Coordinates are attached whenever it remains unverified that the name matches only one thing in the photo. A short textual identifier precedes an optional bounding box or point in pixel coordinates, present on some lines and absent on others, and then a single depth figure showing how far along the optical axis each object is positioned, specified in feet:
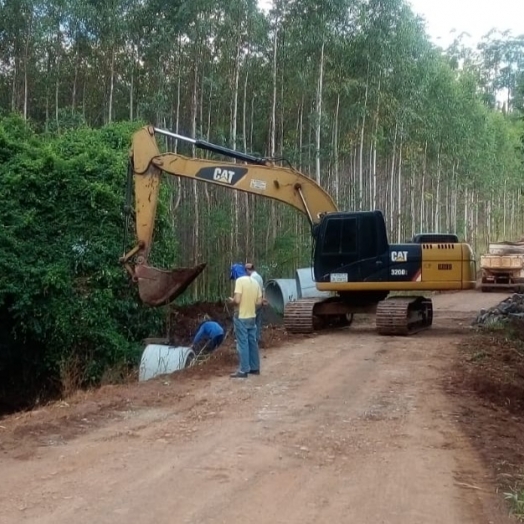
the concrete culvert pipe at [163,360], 46.60
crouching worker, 51.44
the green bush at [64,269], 61.82
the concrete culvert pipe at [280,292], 67.51
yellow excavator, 50.42
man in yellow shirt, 38.06
